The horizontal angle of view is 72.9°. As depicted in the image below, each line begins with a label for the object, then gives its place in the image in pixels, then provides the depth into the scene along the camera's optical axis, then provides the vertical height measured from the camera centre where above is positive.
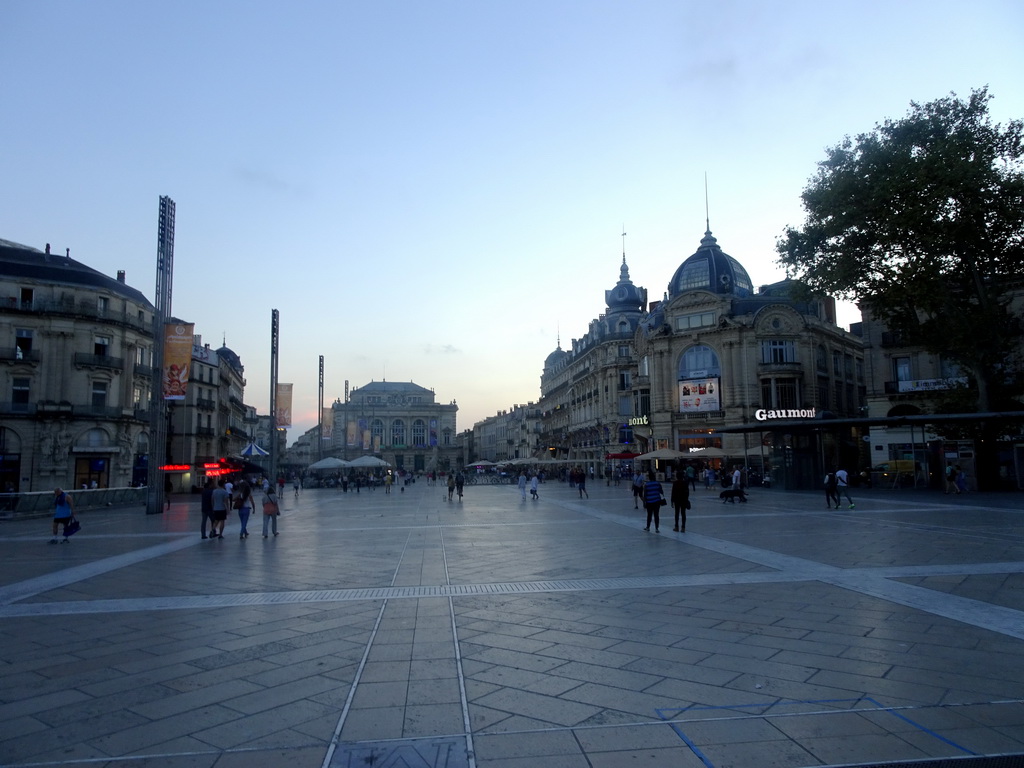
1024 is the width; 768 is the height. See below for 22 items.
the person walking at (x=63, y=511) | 16.89 -1.15
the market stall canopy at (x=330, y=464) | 49.31 -0.29
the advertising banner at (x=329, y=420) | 56.06 +3.33
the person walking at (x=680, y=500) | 16.80 -1.09
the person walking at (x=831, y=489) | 23.29 -1.22
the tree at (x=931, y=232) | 26.56 +9.01
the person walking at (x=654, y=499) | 17.12 -1.07
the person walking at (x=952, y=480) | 28.95 -1.23
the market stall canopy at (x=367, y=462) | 53.22 -0.22
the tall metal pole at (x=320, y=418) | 54.07 +3.34
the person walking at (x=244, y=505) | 18.25 -1.18
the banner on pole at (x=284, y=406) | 35.66 +2.83
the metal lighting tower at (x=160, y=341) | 27.98 +4.93
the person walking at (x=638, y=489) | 25.11 -1.21
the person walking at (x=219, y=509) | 17.98 -1.25
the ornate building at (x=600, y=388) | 67.50 +7.49
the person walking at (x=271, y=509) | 18.50 -1.29
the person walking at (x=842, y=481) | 23.45 -0.96
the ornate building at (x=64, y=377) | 40.97 +5.31
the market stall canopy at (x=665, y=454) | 42.68 +0.06
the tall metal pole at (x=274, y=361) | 30.52 +4.48
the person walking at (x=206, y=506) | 18.15 -1.17
